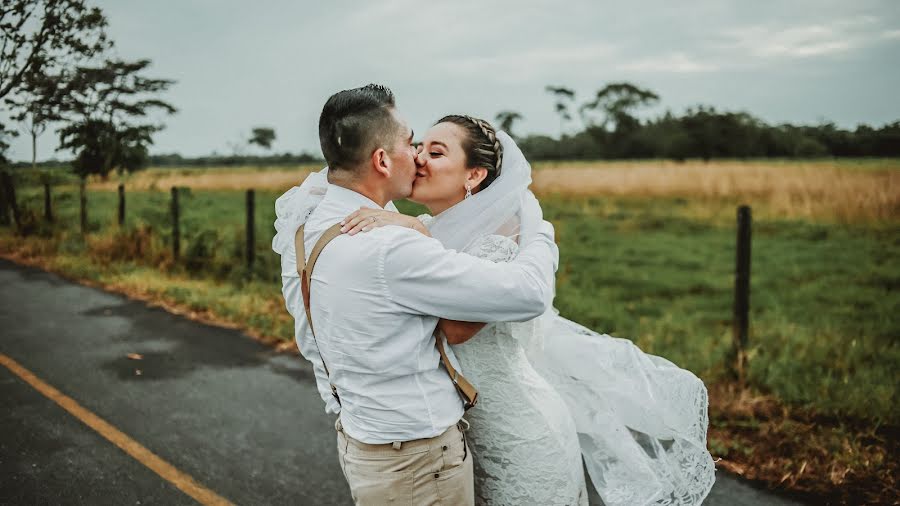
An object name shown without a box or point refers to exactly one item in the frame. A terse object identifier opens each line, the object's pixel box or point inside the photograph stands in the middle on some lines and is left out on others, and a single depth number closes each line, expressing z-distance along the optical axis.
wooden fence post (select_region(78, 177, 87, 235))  14.48
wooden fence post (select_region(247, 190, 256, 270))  10.18
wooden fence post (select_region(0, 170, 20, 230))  15.12
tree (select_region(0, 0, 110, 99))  13.46
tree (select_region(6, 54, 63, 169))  13.93
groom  1.69
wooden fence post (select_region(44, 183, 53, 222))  15.04
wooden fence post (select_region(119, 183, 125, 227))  13.85
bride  2.07
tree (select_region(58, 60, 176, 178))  14.76
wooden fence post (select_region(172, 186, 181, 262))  11.47
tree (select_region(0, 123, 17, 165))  14.37
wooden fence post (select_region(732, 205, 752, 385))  5.45
